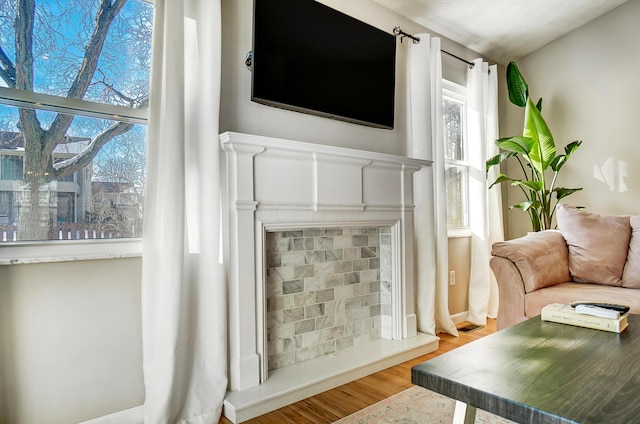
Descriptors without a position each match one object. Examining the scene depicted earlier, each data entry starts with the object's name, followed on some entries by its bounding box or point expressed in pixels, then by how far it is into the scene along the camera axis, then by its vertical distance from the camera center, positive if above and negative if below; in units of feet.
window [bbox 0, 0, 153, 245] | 5.03 +1.51
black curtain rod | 9.57 +4.60
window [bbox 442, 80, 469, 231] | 11.43 +1.93
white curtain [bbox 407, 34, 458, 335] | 9.57 +0.82
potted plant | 10.85 +1.97
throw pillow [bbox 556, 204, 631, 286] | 8.10 -0.54
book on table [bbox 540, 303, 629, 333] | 4.97 -1.30
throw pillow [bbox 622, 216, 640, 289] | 7.79 -0.89
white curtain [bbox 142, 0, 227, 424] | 5.57 -0.01
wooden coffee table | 3.08 -1.43
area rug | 5.83 -2.91
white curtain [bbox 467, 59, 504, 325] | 11.31 +0.85
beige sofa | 7.59 -0.91
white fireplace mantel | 6.29 +0.20
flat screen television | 6.81 +3.11
